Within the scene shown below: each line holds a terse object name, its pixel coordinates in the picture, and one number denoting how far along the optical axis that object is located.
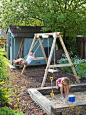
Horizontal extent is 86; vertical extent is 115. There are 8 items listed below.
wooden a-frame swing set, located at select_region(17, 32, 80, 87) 7.80
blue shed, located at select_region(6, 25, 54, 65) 13.14
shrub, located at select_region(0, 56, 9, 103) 4.21
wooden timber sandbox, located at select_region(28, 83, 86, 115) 4.96
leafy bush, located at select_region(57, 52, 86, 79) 9.38
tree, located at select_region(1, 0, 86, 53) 11.70
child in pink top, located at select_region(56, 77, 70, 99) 6.36
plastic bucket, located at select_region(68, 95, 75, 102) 5.64
